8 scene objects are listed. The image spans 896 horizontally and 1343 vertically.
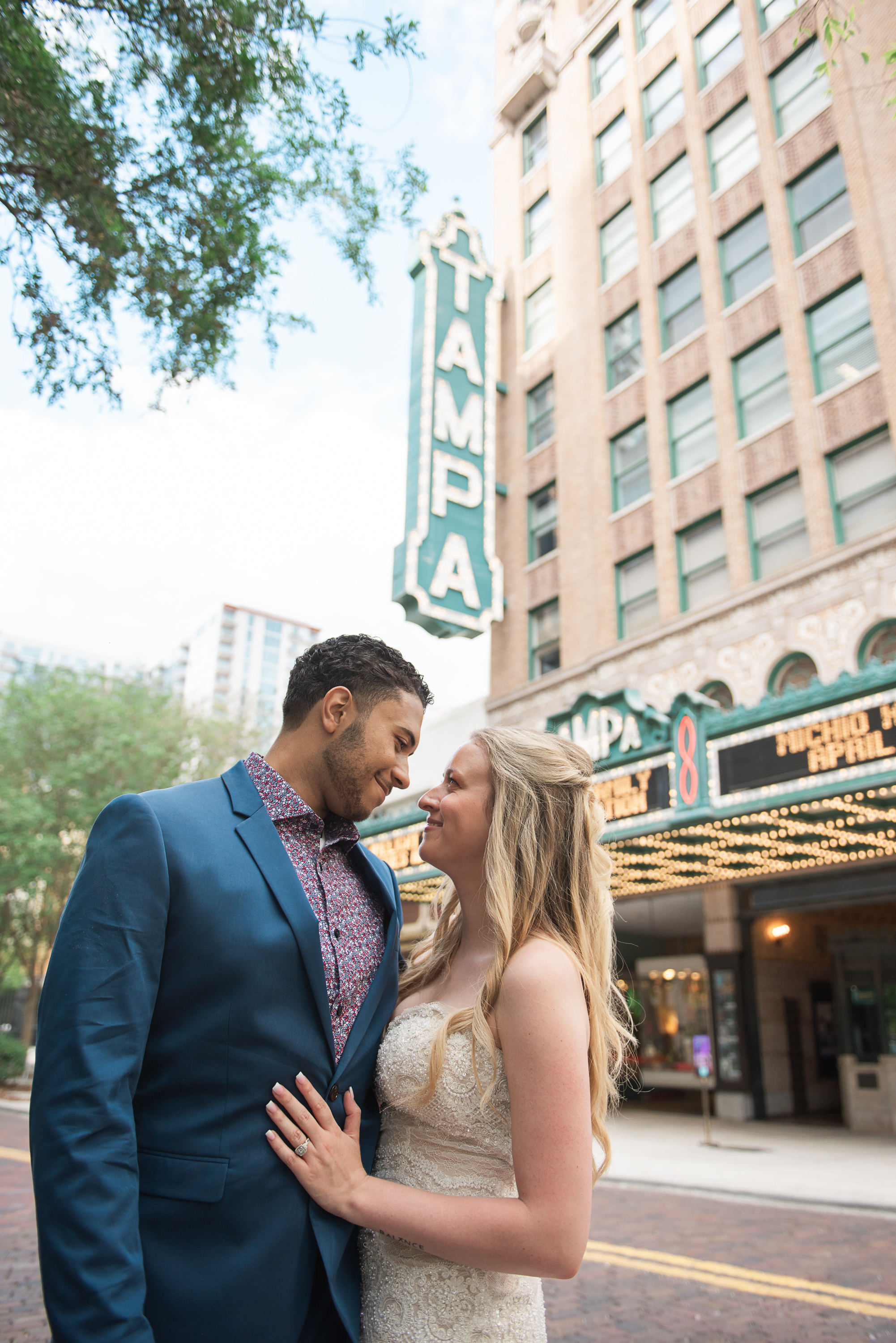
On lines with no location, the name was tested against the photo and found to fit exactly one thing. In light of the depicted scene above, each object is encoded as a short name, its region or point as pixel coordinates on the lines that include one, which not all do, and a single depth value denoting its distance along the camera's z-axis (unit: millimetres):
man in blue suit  1716
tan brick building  15727
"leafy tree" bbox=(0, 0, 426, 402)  5910
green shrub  23828
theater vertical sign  19047
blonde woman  1992
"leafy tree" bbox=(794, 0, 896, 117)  5410
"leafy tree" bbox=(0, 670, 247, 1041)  24203
